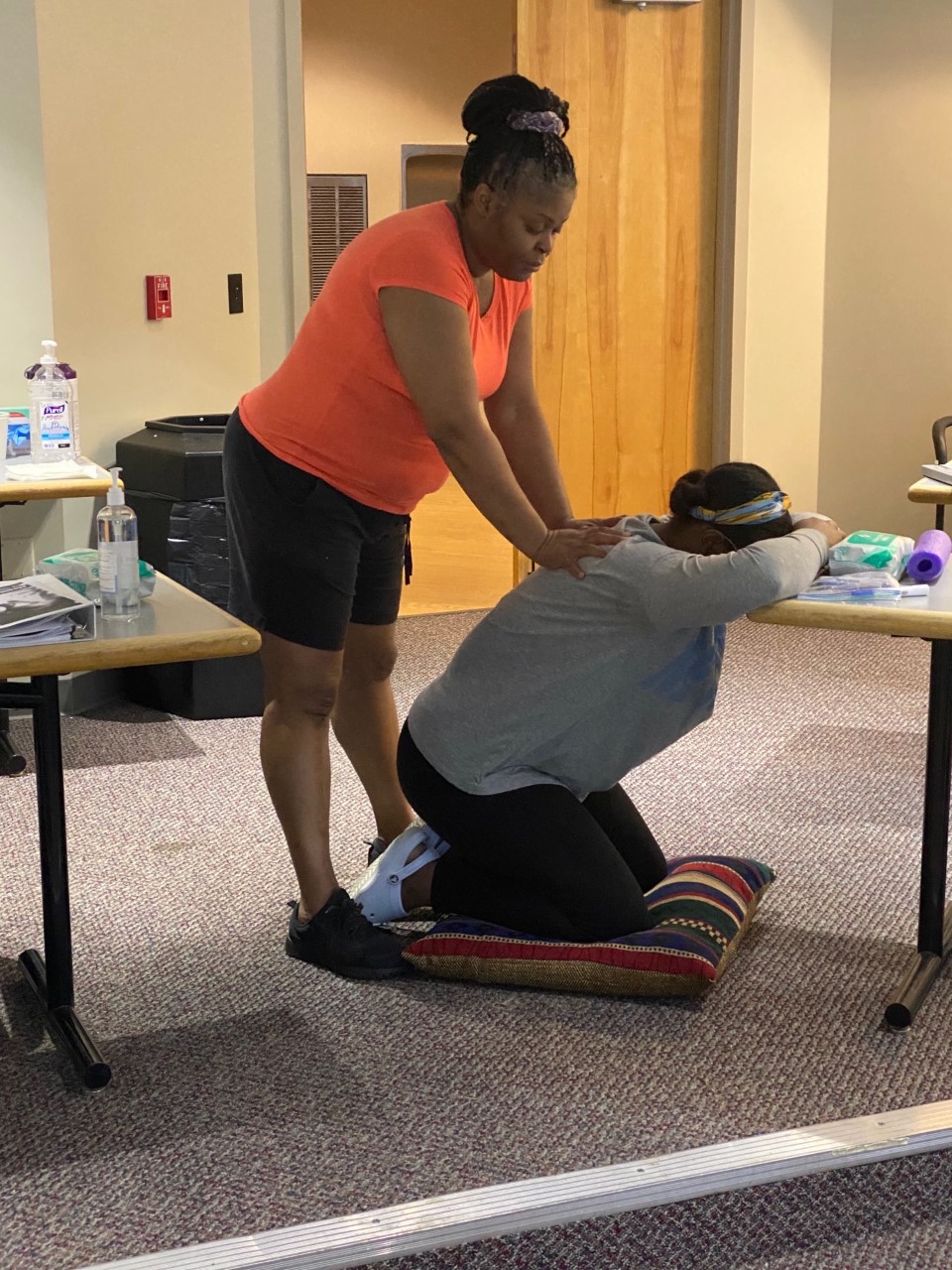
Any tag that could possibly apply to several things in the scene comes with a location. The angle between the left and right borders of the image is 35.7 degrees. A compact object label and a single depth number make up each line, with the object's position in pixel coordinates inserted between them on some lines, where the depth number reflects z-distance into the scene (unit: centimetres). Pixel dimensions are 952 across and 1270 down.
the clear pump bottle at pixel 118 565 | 213
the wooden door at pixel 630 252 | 498
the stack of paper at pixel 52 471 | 348
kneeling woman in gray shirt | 221
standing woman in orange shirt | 215
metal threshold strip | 166
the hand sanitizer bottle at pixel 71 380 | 371
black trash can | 391
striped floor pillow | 229
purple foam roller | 226
